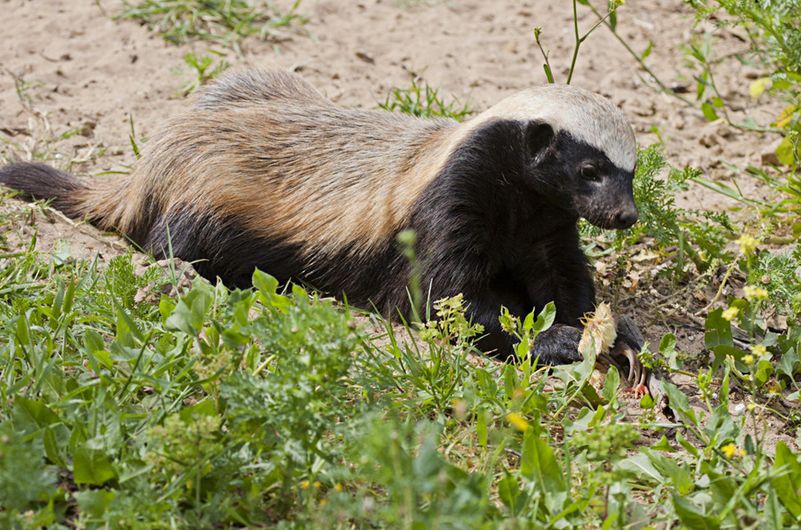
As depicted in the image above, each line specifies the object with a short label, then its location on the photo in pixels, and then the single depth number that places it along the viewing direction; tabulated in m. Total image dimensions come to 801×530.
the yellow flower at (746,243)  6.69
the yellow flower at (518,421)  5.30
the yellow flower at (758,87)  9.84
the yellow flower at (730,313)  6.88
